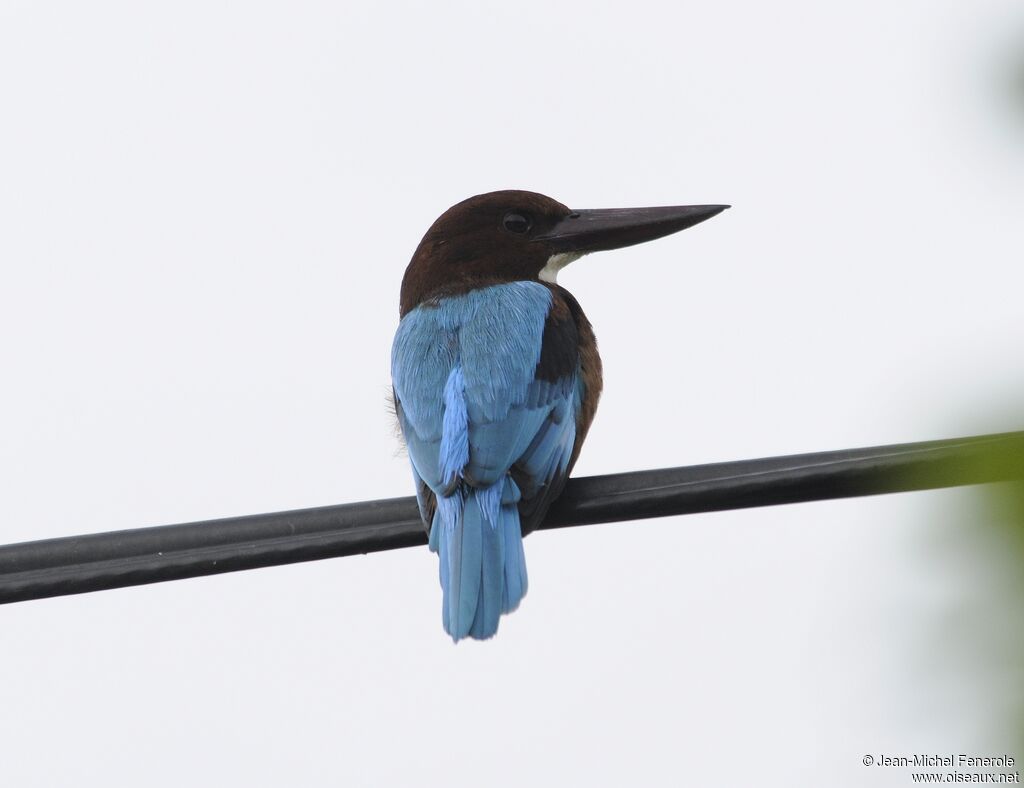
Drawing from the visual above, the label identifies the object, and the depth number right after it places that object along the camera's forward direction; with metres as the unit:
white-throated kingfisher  7.40
